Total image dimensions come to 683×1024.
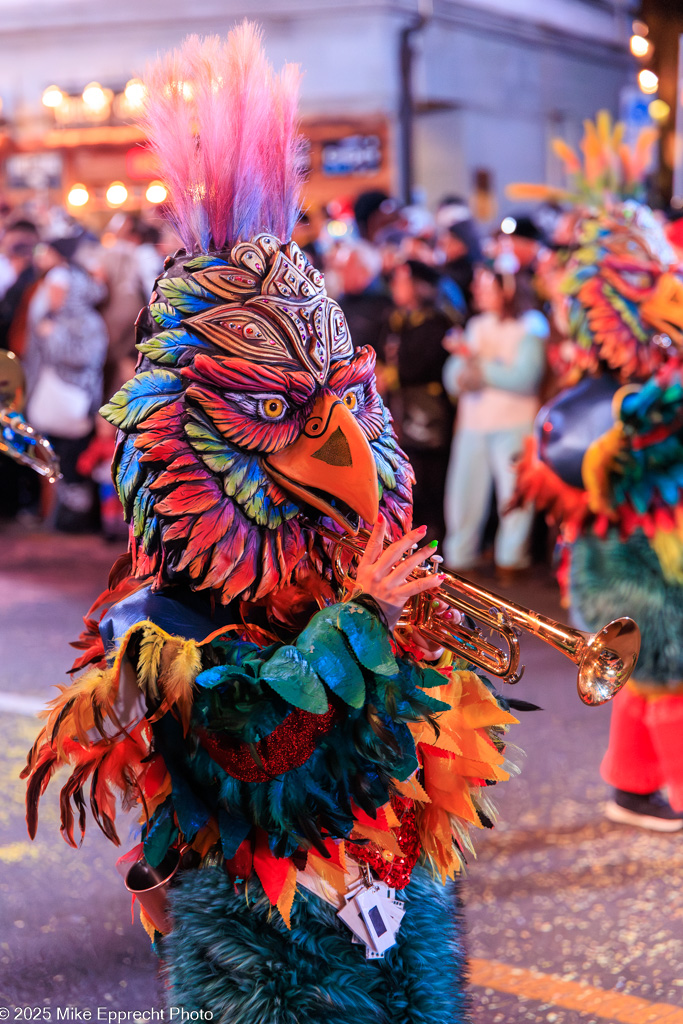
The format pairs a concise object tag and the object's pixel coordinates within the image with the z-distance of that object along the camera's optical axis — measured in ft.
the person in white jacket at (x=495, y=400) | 23.52
